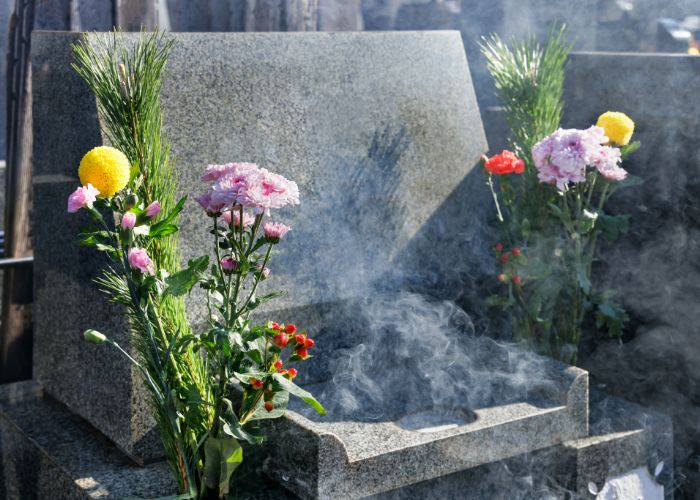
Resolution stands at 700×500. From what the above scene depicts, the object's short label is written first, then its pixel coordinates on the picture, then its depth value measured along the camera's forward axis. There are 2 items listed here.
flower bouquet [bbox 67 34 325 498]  2.54
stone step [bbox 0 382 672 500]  3.03
